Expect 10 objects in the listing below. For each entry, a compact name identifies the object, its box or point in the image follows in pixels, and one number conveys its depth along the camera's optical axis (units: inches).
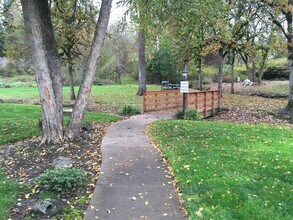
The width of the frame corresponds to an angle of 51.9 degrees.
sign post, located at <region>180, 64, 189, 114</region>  438.3
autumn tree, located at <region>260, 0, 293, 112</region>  490.4
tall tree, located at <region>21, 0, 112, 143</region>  275.9
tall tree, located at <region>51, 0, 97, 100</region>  530.9
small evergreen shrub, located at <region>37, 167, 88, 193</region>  181.4
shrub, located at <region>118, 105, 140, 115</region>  534.9
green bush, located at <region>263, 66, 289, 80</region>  1245.7
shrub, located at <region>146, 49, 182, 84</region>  1253.9
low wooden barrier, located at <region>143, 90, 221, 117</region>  517.0
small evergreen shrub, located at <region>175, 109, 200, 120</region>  486.8
